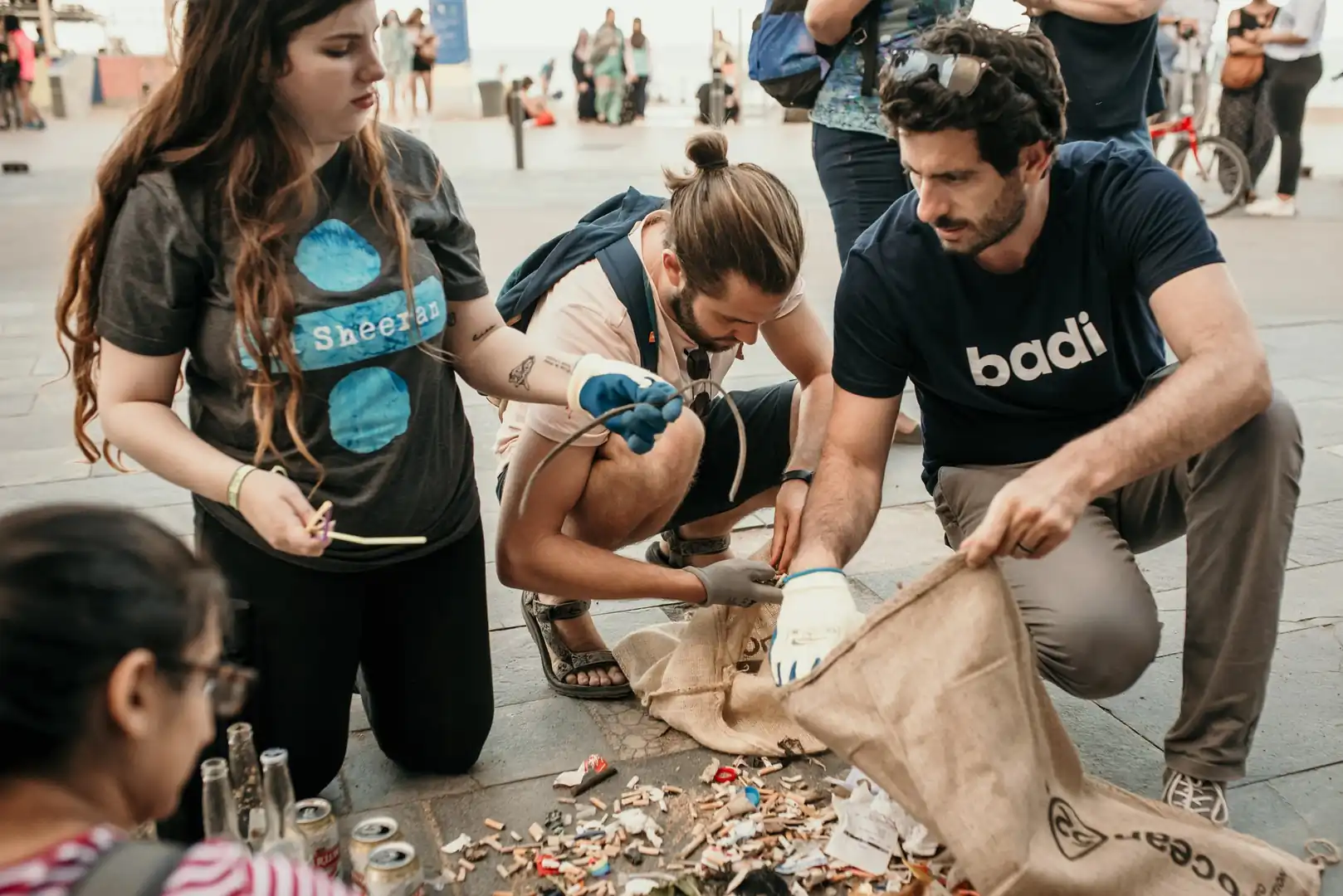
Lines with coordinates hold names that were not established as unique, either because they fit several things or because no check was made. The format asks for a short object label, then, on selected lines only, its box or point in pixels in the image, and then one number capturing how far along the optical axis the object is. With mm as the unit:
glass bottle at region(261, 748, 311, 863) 1978
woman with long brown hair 2023
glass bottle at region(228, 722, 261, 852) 2037
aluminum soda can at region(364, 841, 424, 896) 1913
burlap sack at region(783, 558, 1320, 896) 1743
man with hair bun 2471
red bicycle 9539
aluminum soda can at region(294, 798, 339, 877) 2039
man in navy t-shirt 2059
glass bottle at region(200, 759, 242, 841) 1920
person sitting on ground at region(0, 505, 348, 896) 1067
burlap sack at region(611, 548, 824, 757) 2521
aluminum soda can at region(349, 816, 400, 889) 2000
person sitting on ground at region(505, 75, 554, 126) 20750
